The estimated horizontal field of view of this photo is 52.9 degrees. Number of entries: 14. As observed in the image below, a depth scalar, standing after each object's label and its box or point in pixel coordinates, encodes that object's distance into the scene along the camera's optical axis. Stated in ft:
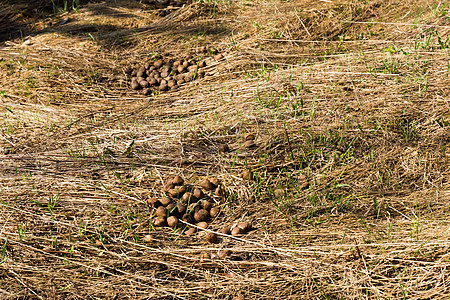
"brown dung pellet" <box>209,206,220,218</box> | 9.33
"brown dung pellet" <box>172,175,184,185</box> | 9.76
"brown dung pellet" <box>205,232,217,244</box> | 8.62
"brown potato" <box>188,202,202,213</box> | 9.35
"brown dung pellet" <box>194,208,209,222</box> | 9.22
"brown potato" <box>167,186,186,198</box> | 9.58
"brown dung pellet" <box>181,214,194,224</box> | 9.21
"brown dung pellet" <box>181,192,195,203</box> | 9.46
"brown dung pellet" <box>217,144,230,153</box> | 10.79
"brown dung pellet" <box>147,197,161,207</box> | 9.35
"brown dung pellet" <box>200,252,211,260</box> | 8.33
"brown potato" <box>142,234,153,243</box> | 8.74
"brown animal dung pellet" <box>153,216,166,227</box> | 9.06
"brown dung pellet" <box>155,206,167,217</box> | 9.17
